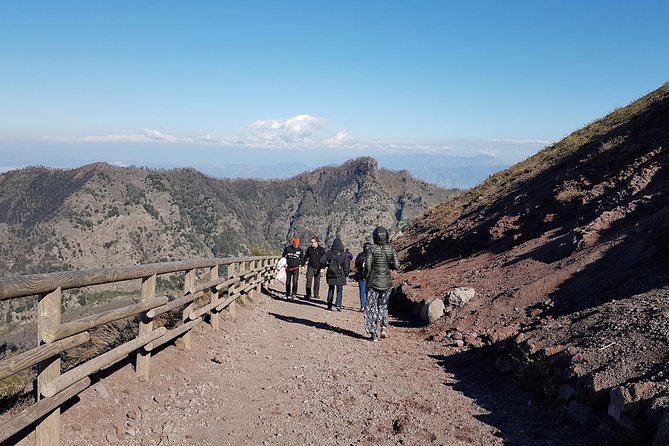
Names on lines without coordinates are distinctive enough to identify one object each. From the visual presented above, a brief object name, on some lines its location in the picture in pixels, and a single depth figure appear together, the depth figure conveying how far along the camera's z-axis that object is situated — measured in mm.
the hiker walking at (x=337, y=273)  14344
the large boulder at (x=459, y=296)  10867
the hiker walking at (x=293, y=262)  16156
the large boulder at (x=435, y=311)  10898
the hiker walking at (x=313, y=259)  16031
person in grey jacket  9461
